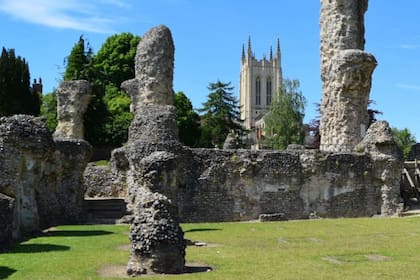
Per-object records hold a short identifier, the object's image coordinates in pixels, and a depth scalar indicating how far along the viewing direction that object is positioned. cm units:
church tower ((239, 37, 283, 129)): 13662
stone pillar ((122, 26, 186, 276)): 1084
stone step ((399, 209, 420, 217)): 2500
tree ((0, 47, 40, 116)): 4903
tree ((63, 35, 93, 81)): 5203
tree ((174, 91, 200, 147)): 5069
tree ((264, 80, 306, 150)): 5666
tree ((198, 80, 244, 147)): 5506
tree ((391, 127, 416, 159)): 8318
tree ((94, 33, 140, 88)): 5453
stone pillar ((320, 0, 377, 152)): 2850
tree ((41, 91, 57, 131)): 4534
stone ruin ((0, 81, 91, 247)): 1641
